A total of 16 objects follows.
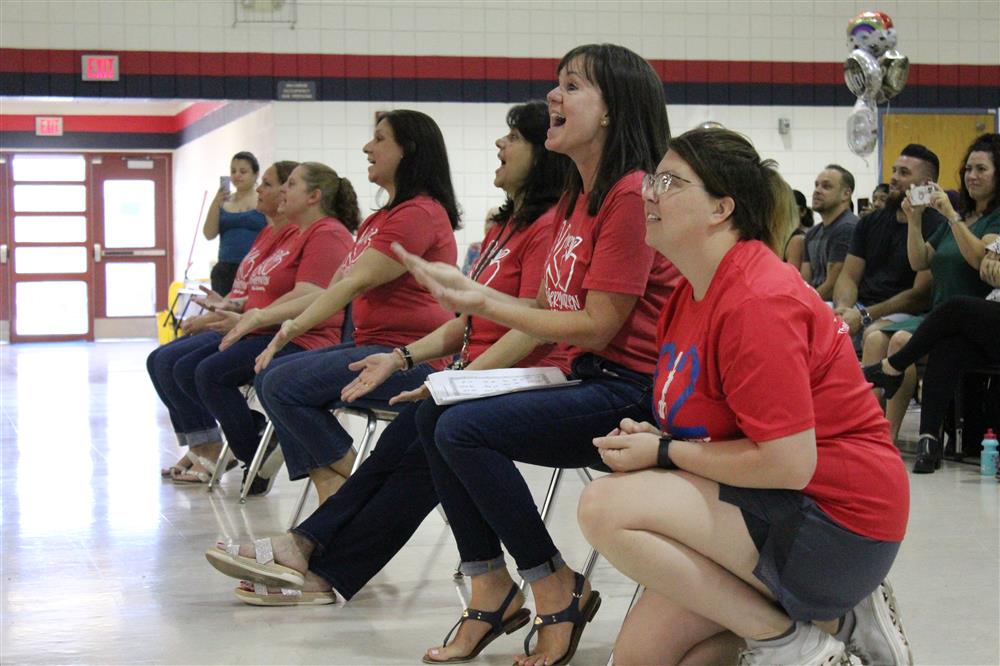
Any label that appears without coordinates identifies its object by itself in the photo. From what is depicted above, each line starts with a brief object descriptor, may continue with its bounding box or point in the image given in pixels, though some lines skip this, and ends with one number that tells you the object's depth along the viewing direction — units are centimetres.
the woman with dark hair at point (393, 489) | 290
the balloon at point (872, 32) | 796
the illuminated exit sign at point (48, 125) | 1462
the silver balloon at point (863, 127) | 827
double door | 1491
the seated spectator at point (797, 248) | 696
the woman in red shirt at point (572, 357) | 237
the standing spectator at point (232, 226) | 763
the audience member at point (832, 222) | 616
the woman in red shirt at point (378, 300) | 342
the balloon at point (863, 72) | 794
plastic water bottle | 481
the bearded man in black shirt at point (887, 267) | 550
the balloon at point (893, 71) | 800
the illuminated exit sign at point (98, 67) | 897
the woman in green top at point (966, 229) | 498
